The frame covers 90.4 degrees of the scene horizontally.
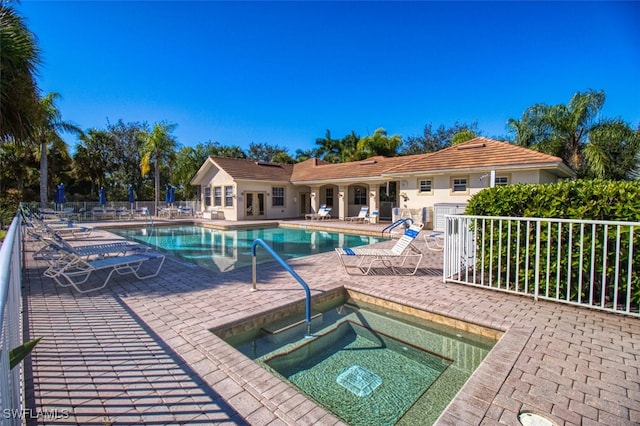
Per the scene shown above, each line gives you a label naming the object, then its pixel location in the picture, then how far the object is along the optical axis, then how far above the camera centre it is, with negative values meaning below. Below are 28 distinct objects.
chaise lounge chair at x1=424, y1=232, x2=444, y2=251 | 10.98 -1.42
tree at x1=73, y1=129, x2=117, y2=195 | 31.66 +4.76
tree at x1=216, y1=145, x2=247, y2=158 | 40.06 +6.96
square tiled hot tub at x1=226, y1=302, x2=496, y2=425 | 3.27 -2.05
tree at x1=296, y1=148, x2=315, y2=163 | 40.07 +6.37
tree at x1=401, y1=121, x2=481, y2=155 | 39.03 +8.20
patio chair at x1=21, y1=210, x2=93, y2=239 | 11.02 -0.99
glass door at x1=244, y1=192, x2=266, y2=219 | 24.06 -0.06
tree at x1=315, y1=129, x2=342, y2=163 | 34.94 +6.32
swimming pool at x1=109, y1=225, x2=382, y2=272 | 10.80 -1.73
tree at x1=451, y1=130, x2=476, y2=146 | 28.50 +6.11
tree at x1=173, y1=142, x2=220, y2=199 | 33.19 +3.97
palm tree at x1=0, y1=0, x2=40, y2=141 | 6.93 +2.89
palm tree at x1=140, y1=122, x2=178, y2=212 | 26.47 +5.03
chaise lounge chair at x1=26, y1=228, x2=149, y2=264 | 6.51 -1.05
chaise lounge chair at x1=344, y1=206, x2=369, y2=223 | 22.05 -0.88
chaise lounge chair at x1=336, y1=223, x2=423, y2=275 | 7.54 -1.33
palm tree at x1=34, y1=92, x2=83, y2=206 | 20.75 +5.11
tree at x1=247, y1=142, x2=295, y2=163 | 46.59 +7.87
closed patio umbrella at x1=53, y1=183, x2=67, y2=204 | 21.97 +0.65
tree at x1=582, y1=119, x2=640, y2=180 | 18.02 +3.13
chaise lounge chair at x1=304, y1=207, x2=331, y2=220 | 23.77 -0.80
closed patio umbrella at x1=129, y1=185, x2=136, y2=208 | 25.81 +0.60
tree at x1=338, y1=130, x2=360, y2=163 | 32.47 +6.12
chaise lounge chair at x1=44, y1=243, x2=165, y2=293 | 6.18 -1.28
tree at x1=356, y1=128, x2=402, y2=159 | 30.48 +5.78
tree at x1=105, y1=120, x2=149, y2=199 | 34.31 +4.77
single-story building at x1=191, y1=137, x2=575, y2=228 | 15.41 +1.52
